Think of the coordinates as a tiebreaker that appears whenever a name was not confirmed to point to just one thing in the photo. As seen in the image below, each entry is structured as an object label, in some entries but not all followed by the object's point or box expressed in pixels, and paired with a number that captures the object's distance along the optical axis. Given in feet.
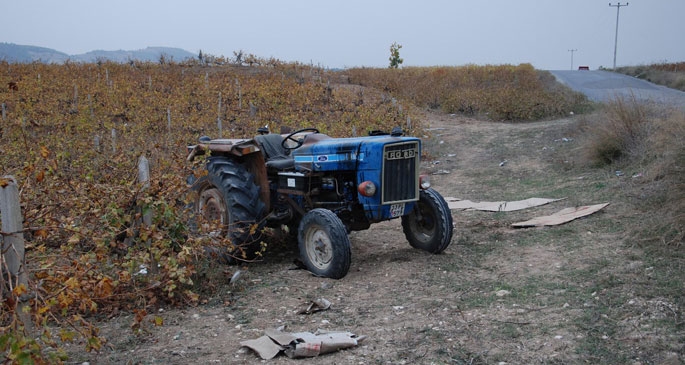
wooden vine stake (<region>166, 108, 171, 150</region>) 39.36
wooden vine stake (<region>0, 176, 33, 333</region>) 10.39
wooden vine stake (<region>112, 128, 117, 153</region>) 32.17
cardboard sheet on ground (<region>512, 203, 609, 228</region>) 23.48
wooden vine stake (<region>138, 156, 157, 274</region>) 16.35
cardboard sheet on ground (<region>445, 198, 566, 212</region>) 27.40
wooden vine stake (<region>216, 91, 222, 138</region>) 49.90
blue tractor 18.86
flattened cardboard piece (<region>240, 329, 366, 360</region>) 12.89
